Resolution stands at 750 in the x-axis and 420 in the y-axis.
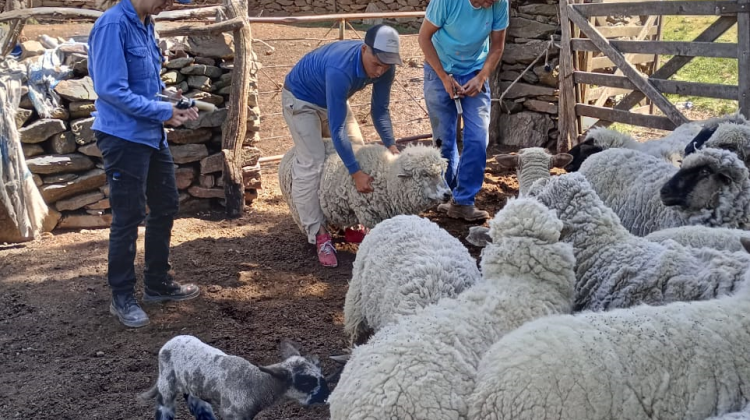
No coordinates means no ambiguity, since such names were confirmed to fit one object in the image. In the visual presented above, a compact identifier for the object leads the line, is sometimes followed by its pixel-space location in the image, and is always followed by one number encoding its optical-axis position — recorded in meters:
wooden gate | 7.36
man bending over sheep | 5.49
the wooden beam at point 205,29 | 7.12
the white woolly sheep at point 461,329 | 2.44
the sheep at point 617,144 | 6.40
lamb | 3.50
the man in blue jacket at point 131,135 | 4.47
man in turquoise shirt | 6.41
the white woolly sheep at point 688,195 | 4.55
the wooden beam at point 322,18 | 8.13
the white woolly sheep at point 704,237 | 3.75
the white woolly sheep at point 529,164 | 5.13
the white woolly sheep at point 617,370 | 2.31
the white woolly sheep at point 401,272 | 3.49
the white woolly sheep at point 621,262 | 3.23
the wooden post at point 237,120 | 7.47
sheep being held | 5.95
